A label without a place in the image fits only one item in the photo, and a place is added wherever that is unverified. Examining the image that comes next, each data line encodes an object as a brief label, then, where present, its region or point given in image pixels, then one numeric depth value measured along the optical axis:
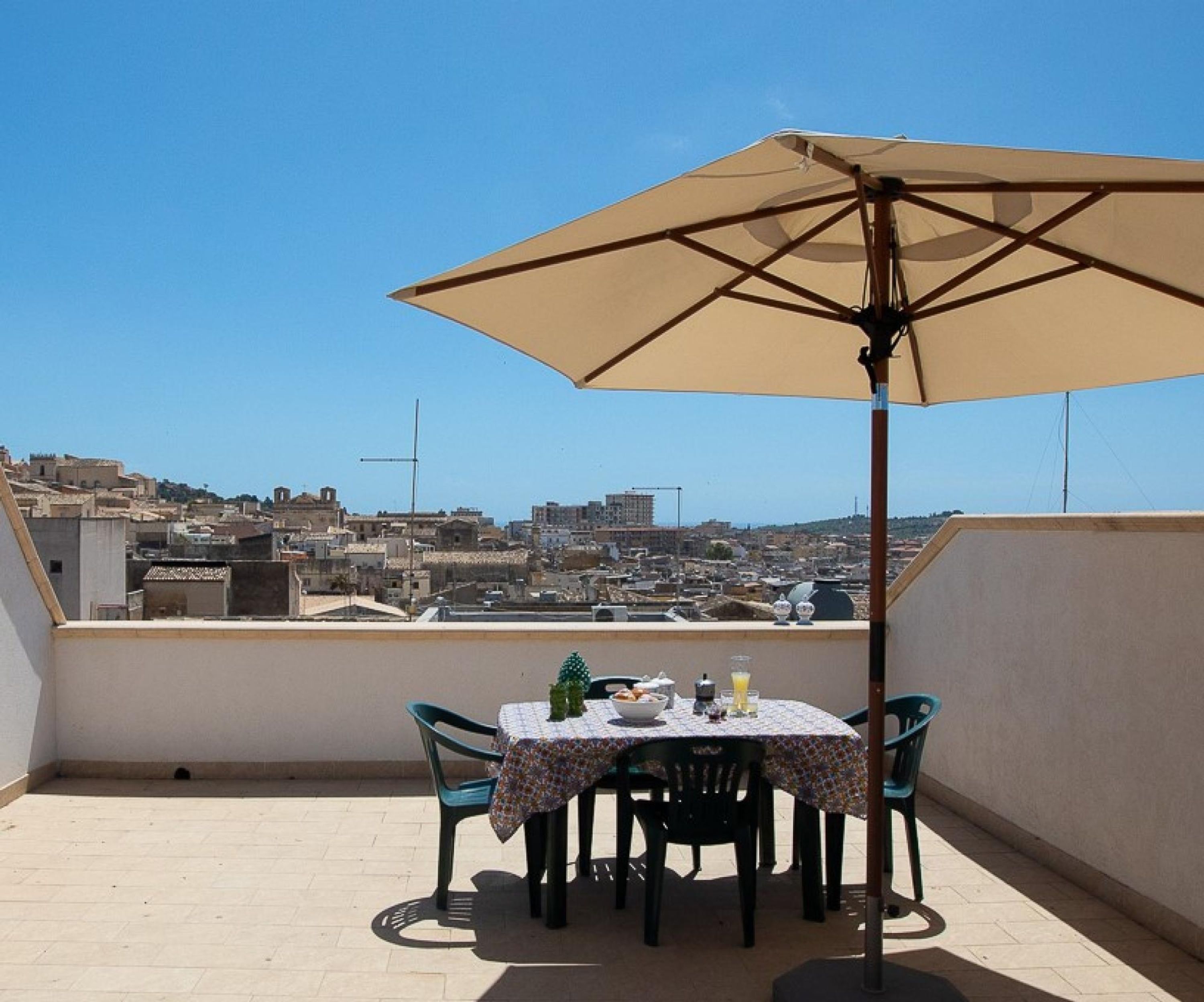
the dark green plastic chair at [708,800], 3.46
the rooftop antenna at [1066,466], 6.48
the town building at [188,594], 20.94
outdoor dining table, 3.62
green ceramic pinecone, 4.20
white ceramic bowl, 3.92
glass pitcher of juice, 4.16
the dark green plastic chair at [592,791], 4.06
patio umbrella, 2.60
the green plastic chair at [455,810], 3.84
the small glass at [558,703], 4.02
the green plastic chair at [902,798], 4.01
